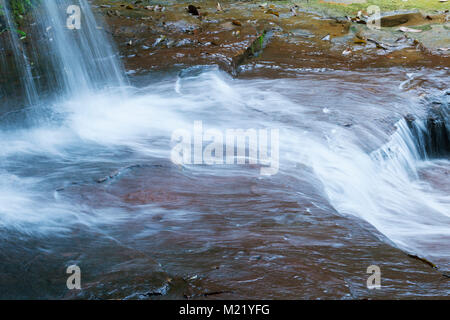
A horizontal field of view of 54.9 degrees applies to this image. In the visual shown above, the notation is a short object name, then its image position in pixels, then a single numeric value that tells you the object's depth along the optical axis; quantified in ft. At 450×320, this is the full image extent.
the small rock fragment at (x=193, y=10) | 29.66
